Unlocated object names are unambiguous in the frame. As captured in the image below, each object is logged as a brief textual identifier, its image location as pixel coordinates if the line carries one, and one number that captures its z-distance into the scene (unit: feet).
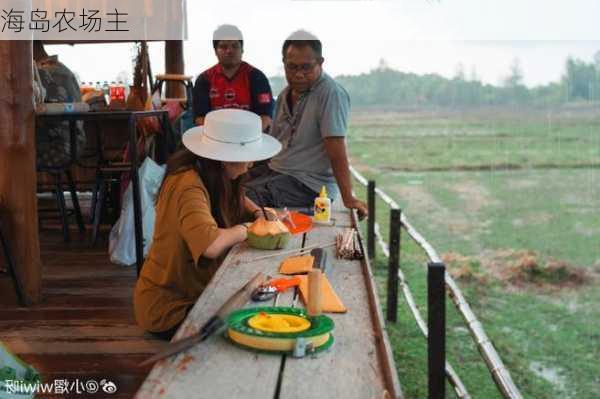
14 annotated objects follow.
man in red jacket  13.62
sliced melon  7.41
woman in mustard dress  6.72
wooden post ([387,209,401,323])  15.57
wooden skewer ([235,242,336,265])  7.02
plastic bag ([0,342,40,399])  5.84
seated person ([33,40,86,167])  14.61
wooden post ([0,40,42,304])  10.30
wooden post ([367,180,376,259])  20.33
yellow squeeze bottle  8.96
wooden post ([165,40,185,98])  20.03
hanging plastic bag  13.11
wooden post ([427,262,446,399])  7.64
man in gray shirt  10.22
